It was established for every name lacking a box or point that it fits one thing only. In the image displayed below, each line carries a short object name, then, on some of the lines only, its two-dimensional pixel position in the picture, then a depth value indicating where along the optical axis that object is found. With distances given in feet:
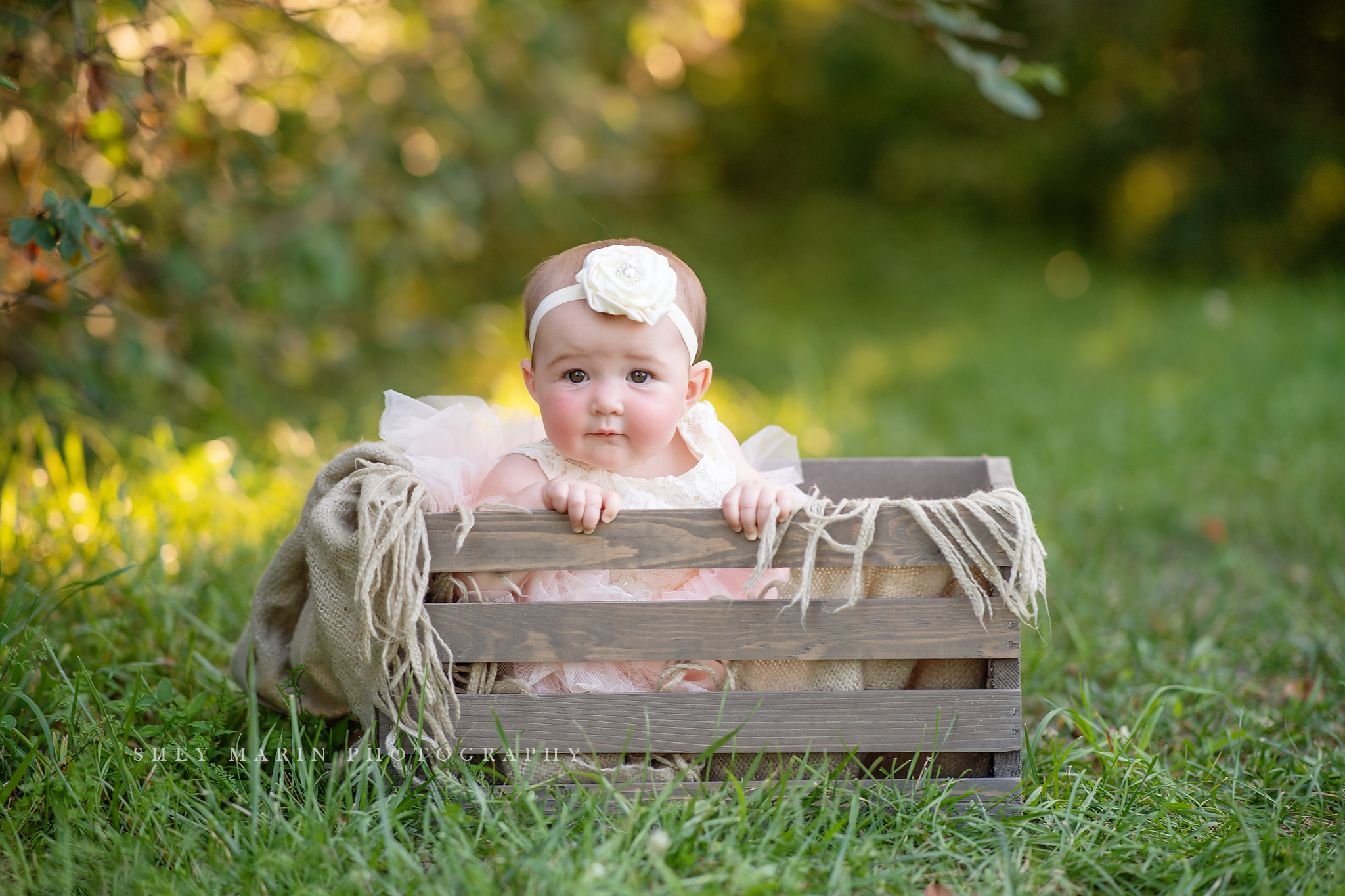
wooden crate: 5.57
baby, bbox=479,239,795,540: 5.92
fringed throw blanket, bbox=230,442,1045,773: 5.48
